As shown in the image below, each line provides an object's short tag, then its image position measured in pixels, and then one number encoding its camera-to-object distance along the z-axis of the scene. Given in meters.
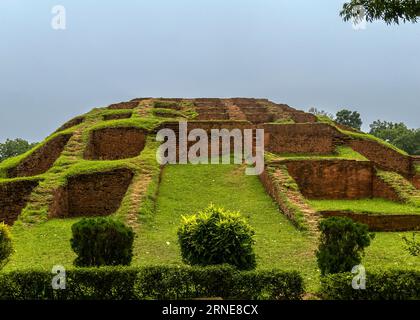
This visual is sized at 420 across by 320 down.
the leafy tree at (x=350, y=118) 63.02
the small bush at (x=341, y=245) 7.99
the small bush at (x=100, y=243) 8.07
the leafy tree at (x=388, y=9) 7.89
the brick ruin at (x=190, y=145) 14.34
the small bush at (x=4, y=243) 7.97
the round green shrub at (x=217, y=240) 8.22
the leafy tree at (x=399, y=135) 49.38
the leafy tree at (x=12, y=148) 58.00
